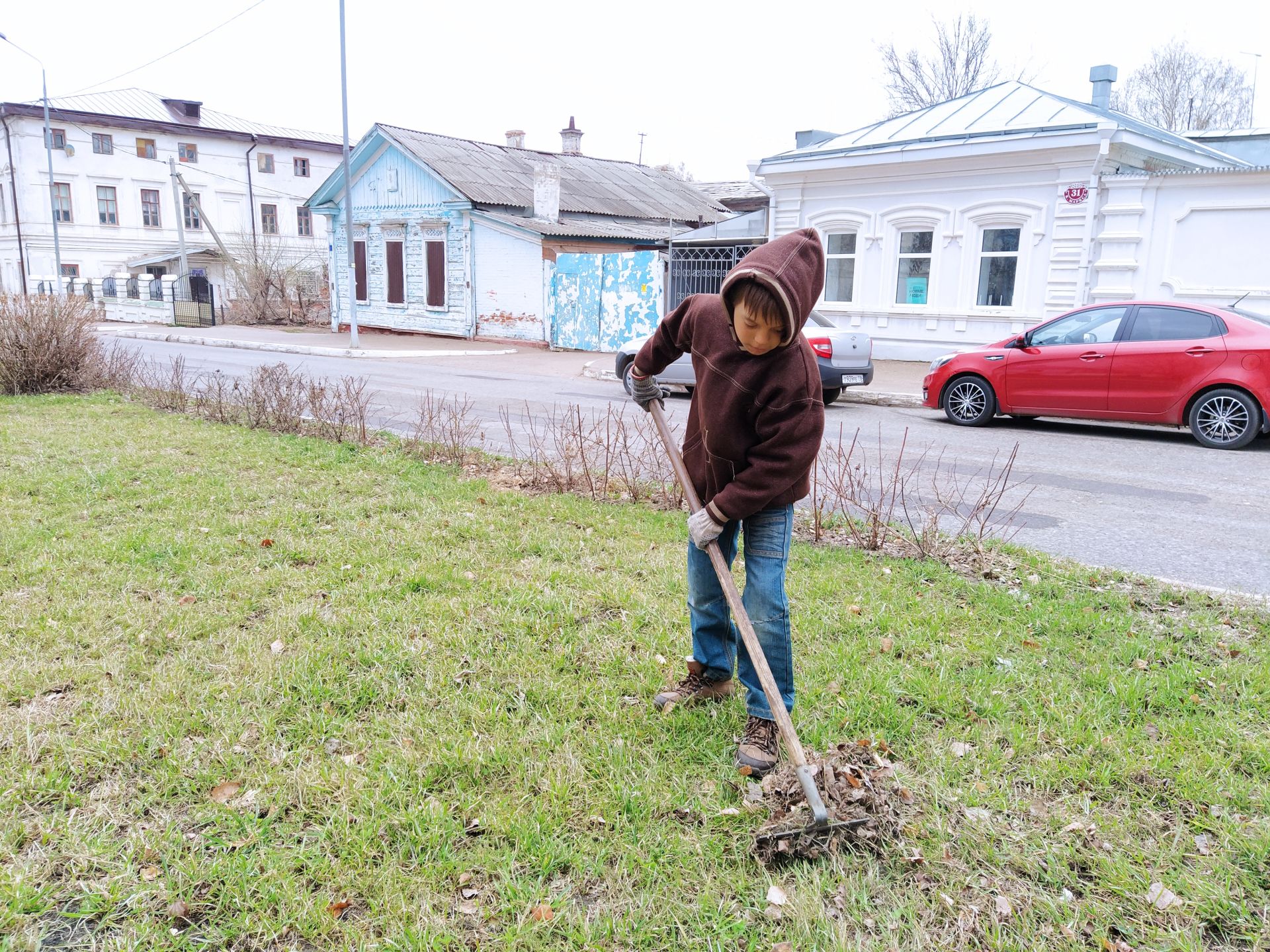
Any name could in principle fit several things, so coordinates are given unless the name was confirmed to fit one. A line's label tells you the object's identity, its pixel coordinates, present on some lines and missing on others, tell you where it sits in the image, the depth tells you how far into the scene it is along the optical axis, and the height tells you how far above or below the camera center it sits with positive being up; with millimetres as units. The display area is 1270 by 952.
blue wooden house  23188 +2193
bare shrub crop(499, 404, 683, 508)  6531 -1169
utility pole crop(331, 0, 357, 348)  22516 +2377
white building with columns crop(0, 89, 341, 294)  42500 +6306
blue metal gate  21812 +520
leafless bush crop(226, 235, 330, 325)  32844 +526
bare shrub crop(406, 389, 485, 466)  7672 -1126
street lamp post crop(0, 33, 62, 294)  34875 +6202
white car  12914 -449
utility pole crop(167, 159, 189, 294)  35438 +3311
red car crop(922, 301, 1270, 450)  9531 -399
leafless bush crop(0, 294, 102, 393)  11250 -550
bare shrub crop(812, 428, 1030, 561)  5348 -1293
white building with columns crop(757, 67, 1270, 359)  14914 +2161
